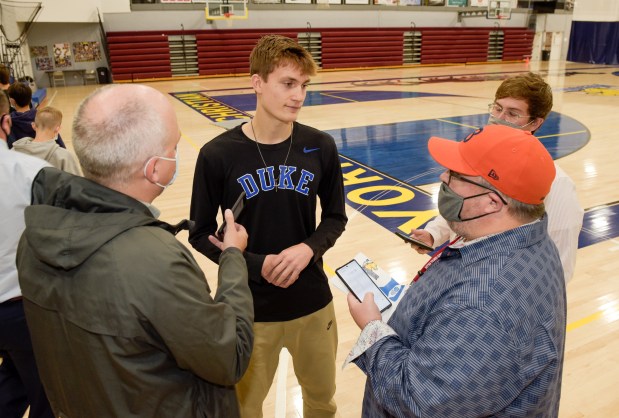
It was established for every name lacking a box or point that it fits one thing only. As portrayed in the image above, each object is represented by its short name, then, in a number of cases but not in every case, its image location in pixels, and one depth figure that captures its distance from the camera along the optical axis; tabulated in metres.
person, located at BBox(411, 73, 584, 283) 2.76
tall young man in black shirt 2.38
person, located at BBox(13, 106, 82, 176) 4.12
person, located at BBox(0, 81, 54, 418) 2.29
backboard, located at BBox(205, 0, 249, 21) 20.39
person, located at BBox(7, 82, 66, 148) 5.07
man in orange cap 1.29
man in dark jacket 1.27
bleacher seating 19.94
